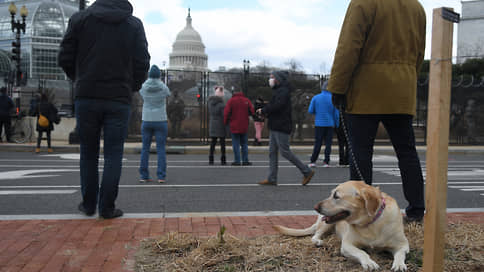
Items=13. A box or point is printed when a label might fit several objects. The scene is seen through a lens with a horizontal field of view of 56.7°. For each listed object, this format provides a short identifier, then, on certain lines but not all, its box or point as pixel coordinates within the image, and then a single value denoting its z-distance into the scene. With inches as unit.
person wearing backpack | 526.3
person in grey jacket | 437.1
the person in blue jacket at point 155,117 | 298.2
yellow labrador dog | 114.9
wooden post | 86.8
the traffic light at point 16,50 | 765.3
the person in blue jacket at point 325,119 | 420.8
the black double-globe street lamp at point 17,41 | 765.3
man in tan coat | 144.4
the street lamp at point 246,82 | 701.9
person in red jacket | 428.1
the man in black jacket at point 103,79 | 169.5
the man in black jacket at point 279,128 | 286.4
